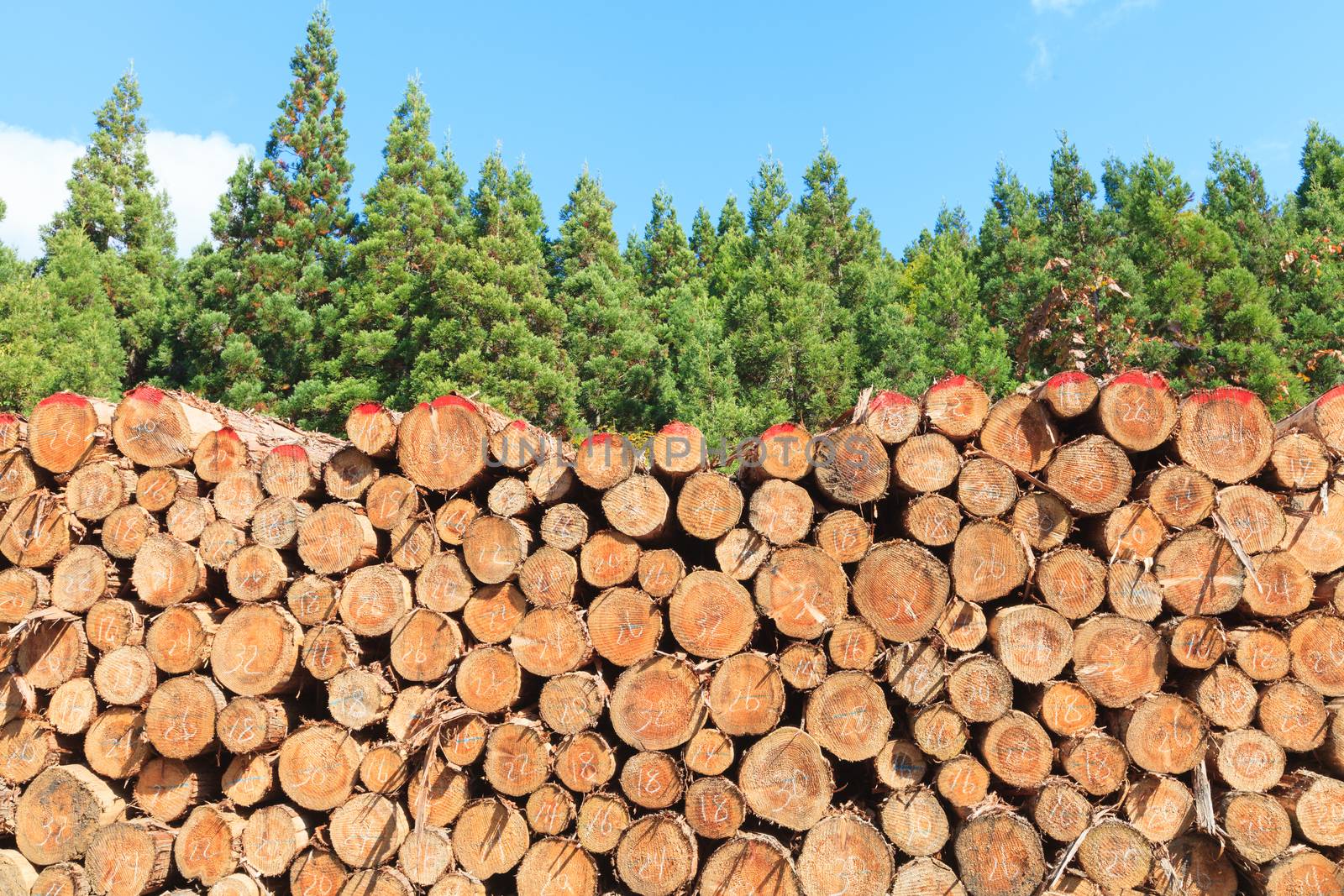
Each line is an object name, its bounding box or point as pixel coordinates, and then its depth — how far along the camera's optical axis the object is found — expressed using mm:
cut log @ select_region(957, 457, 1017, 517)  3867
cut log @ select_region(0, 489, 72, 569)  4488
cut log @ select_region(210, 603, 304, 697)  4070
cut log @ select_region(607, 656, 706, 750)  3785
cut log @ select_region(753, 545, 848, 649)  3836
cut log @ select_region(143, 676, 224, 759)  4086
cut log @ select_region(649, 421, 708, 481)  3959
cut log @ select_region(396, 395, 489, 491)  4234
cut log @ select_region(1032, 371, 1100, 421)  3916
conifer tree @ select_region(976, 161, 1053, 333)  15727
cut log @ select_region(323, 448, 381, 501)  4328
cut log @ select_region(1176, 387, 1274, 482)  3830
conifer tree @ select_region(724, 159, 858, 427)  14648
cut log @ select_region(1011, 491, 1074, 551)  3887
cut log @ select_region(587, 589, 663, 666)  3904
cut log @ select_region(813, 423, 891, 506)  3910
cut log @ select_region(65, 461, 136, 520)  4445
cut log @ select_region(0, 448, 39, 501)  4605
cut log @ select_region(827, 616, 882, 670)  3812
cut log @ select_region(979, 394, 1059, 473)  3959
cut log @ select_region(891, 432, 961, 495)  3891
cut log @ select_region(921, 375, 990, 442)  3949
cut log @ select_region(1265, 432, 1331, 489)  3881
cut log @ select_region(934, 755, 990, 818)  3693
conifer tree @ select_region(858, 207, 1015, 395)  14570
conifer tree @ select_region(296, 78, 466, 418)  15266
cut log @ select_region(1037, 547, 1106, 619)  3781
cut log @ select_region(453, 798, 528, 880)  3867
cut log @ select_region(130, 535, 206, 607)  4301
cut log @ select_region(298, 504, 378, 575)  4172
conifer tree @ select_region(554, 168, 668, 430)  15617
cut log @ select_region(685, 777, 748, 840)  3703
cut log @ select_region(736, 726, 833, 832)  3701
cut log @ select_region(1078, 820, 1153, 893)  3582
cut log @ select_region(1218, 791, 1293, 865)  3605
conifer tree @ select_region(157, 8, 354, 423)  16188
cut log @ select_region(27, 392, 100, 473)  4543
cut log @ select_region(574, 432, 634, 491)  4000
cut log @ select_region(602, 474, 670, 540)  3951
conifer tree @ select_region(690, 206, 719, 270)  22078
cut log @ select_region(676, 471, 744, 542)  3934
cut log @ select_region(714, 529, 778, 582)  3908
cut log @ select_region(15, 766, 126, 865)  4211
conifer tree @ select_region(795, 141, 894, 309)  17922
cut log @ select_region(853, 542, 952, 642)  3773
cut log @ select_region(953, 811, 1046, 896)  3574
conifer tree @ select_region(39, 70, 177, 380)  18812
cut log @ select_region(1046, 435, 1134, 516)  3836
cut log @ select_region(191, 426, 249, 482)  4500
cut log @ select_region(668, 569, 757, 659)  3846
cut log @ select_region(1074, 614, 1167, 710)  3742
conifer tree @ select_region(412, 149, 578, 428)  14250
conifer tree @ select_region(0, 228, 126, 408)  13461
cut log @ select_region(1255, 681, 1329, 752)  3736
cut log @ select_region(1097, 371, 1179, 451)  3842
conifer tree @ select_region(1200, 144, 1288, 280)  15359
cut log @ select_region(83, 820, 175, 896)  4062
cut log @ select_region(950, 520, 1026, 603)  3793
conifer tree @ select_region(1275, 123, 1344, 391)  14086
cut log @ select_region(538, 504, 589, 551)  4039
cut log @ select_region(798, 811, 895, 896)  3629
